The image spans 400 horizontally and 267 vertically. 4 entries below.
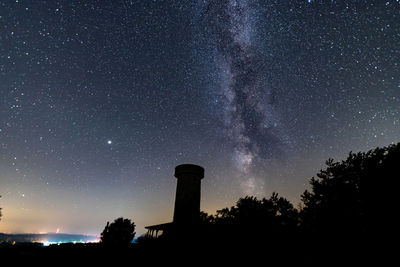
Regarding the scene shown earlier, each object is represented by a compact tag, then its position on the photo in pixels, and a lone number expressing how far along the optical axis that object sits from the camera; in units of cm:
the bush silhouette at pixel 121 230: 2633
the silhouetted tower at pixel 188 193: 1872
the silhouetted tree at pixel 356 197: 1359
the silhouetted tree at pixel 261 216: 1303
